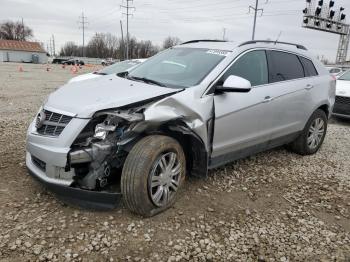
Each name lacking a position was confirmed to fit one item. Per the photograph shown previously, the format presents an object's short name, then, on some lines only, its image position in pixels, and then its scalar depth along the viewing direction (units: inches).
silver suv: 129.8
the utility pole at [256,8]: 1288.1
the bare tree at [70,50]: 4062.5
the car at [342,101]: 350.0
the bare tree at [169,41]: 3503.4
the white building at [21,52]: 2876.5
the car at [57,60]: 2682.8
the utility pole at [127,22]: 2213.0
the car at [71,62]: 2404.4
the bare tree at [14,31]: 3954.2
